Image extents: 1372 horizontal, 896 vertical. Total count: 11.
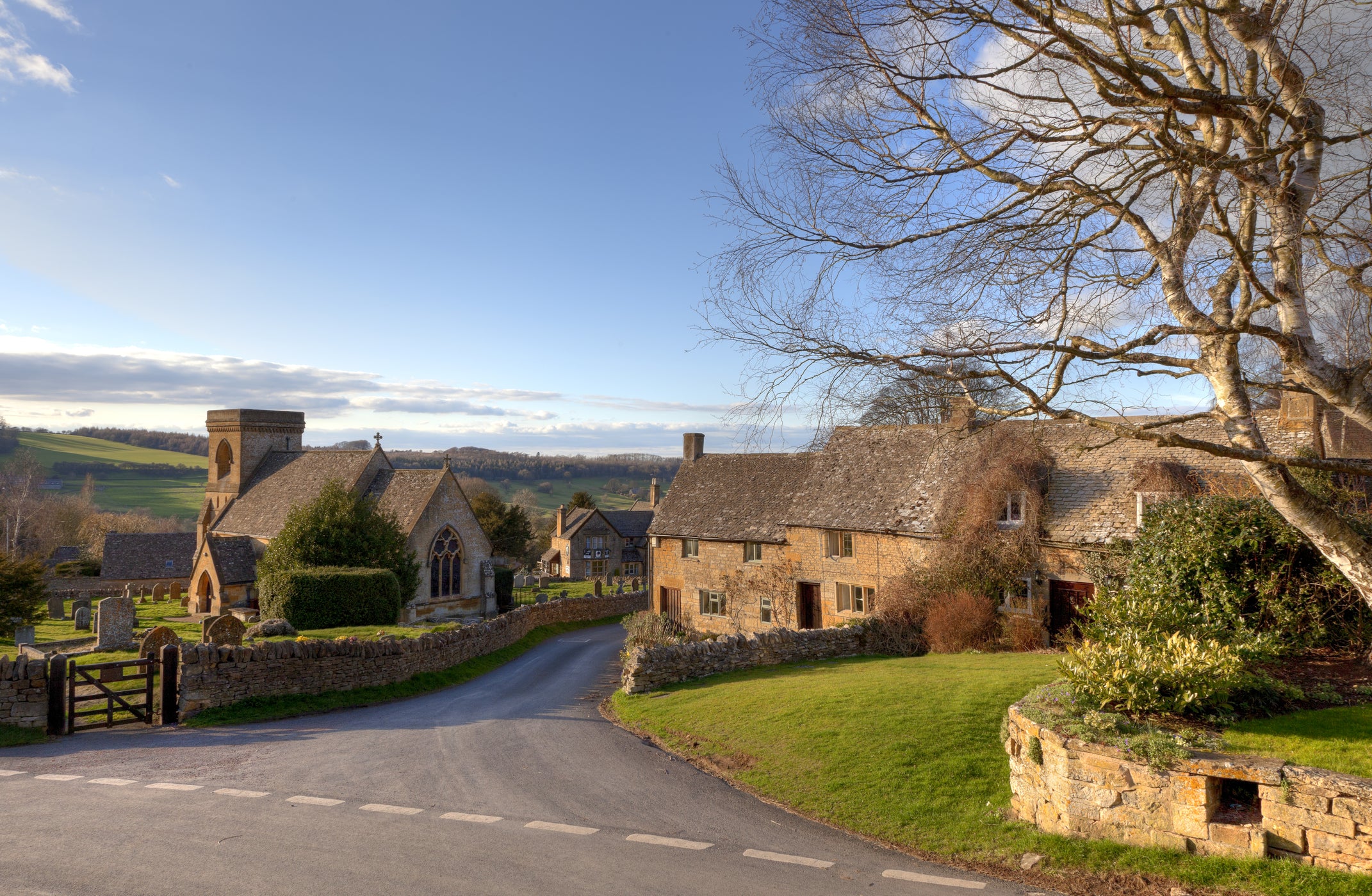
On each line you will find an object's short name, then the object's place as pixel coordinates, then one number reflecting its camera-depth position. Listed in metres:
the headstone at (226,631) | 22.98
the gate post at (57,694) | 15.73
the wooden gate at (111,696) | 15.97
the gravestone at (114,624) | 24.56
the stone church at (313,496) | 40.12
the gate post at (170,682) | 16.89
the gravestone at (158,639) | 21.55
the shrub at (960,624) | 23.02
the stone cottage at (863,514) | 23.52
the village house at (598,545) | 75.88
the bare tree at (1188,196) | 8.09
